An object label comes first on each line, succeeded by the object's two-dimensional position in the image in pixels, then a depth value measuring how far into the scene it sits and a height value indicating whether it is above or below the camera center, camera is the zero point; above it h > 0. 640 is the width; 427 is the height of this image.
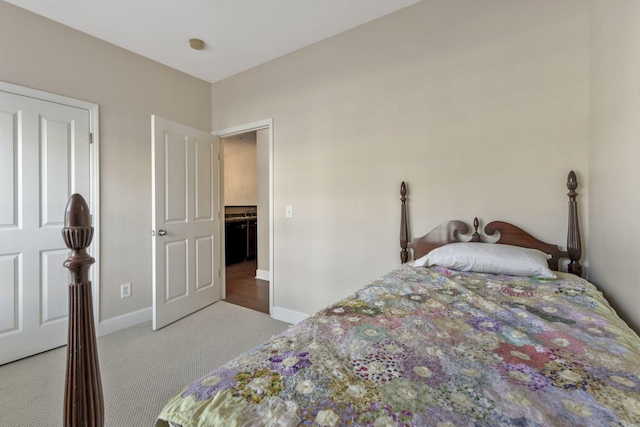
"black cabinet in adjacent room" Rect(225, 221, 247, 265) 5.11 -0.60
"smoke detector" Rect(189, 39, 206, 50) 2.45 +1.57
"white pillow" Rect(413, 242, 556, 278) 1.43 -0.28
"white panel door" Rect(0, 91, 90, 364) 2.00 +0.01
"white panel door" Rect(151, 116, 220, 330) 2.51 -0.10
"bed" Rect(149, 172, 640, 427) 0.53 -0.40
